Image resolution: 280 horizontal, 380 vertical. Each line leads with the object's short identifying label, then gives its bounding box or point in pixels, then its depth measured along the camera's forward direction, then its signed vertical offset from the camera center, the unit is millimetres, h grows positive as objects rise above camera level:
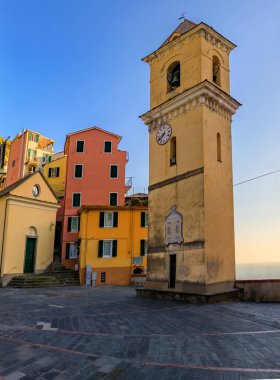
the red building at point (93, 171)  32781 +8579
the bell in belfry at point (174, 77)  18812 +10242
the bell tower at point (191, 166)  15516 +4743
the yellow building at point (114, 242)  27375 +1402
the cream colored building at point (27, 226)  24516 +2370
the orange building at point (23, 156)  46500 +14509
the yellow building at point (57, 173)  37781 +9506
